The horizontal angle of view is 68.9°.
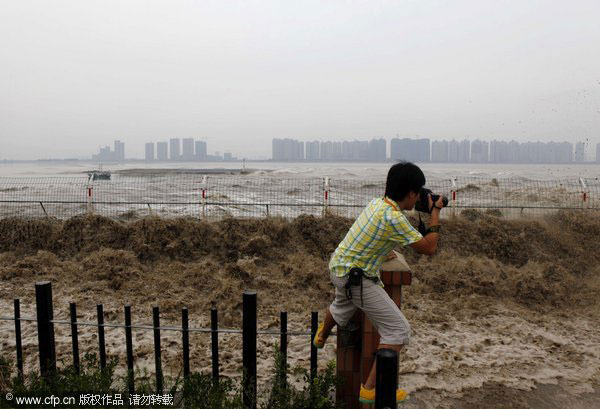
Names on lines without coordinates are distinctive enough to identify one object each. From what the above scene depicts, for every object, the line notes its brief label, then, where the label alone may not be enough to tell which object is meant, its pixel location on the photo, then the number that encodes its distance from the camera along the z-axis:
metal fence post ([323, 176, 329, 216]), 11.24
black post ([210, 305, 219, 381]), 3.31
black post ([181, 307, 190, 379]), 3.34
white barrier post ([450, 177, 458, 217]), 11.36
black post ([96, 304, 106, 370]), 3.43
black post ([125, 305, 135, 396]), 3.35
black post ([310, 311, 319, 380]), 3.37
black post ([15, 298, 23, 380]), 3.61
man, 2.84
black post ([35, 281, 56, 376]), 3.51
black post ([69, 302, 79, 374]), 3.51
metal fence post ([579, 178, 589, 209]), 11.38
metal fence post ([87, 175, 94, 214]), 11.28
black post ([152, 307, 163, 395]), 3.40
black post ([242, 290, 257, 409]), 3.29
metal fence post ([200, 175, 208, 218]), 11.43
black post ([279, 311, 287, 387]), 3.33
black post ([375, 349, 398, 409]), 2.06
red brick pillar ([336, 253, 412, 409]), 3.08
